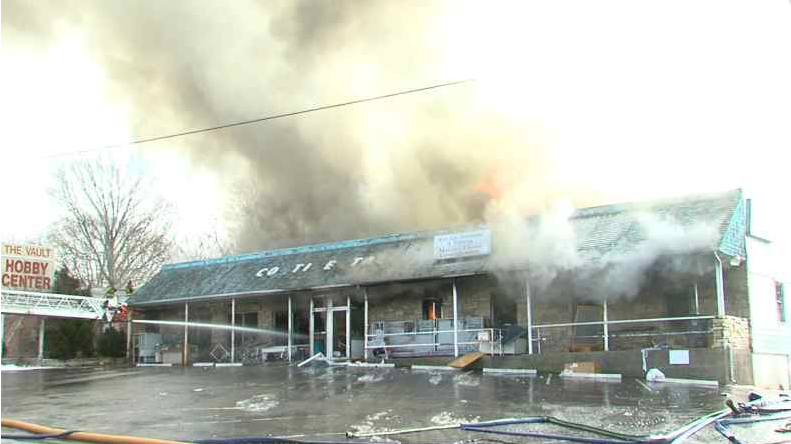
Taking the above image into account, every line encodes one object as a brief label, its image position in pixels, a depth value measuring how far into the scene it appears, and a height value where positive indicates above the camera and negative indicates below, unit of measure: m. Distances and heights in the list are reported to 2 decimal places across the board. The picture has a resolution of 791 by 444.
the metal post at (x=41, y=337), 29.77 -0.91
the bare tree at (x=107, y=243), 42.03 +4.03
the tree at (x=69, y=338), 30.17 -0.98
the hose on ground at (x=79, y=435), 9.03 -1.59
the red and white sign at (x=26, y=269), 30.50 +1.86
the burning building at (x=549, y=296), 17.06 +0.34
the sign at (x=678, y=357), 16.12 -1.13
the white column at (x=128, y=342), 29.75 -1.18
